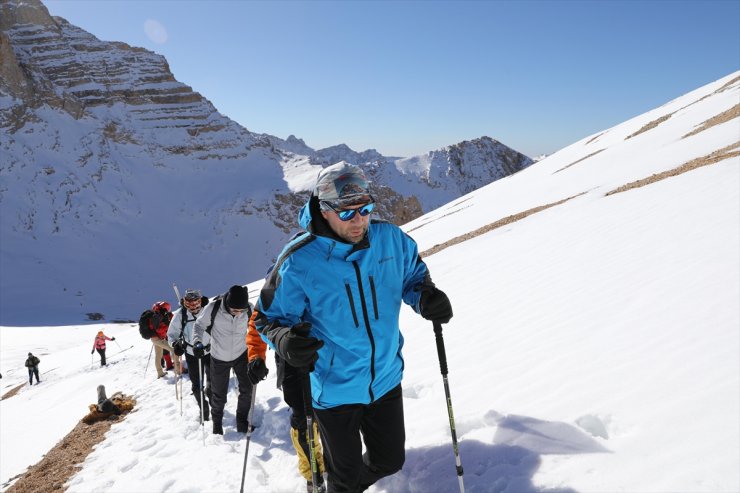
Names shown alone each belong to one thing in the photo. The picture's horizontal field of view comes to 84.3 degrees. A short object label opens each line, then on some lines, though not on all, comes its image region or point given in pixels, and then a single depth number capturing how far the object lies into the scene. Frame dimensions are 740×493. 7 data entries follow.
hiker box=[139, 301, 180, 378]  10.16
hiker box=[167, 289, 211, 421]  7.47
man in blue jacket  2.87
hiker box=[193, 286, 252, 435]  6.05
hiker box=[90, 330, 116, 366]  15.94
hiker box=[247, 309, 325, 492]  3.73
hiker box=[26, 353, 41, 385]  17.03
